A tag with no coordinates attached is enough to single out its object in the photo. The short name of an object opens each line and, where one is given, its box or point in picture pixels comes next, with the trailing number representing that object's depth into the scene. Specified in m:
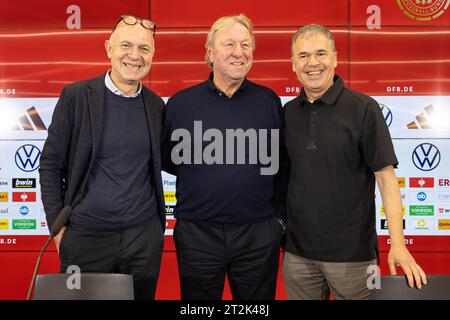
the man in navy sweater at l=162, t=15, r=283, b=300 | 1.95
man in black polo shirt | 1.82
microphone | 1.54
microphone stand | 1.35
